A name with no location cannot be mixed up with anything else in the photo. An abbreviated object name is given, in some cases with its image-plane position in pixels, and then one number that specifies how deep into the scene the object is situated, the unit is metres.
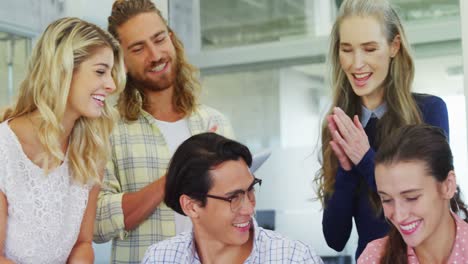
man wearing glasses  2.23
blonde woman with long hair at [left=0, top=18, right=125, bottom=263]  2.30
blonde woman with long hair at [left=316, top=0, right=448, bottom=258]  2.37
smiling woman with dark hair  2.14
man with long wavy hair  2.57
